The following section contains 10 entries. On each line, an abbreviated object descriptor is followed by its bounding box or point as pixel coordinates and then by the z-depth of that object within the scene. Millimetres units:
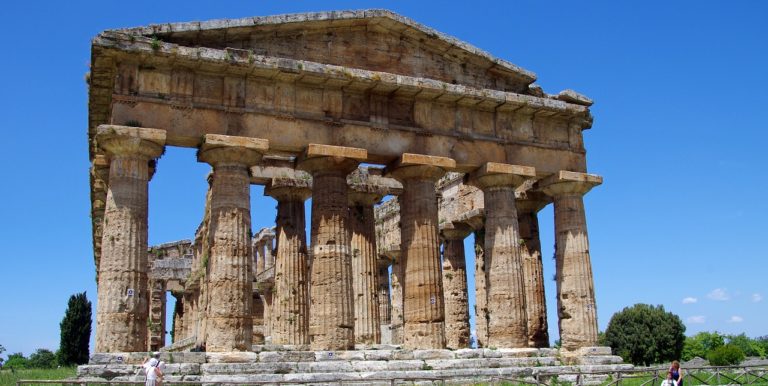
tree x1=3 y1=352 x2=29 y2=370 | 68931
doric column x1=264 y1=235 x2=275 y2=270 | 39969
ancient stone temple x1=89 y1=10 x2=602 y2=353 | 20531
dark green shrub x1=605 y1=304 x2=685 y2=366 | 47875
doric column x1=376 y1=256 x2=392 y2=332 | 36000
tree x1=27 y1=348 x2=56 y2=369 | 64812
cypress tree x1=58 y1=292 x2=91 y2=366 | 45938
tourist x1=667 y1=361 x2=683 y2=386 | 18000
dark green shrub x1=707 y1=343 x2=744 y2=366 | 45922
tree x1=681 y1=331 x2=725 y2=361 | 65994
